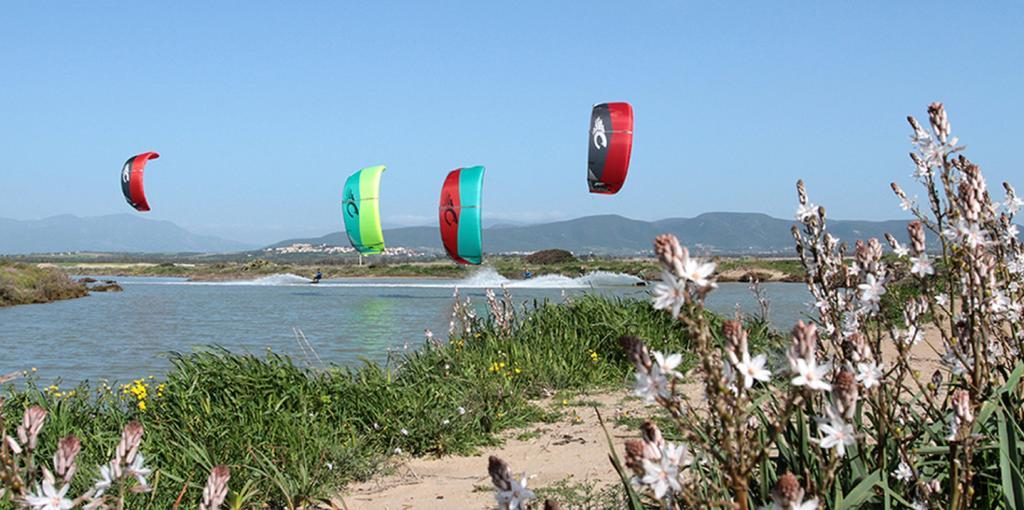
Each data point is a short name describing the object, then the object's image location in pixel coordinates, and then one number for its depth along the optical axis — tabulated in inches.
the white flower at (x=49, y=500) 54.8
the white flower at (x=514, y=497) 46.5
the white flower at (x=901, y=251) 85.0
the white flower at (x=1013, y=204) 105.9
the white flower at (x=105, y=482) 58.9
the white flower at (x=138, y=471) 58.7
